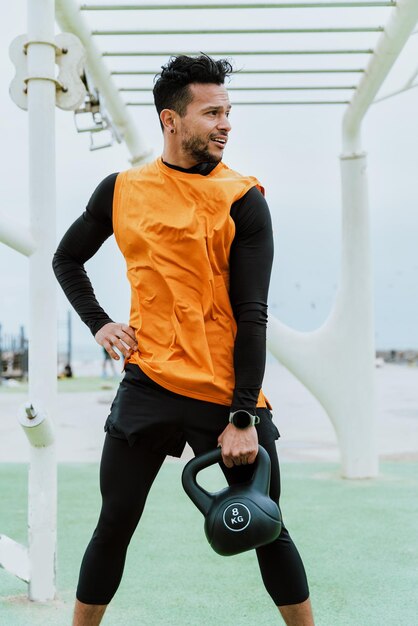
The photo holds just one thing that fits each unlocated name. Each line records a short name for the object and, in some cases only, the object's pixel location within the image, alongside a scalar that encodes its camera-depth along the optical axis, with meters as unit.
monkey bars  2.88
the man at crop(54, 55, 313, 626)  1.97
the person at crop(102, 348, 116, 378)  21.94
